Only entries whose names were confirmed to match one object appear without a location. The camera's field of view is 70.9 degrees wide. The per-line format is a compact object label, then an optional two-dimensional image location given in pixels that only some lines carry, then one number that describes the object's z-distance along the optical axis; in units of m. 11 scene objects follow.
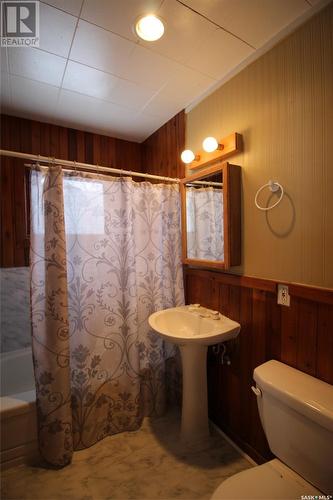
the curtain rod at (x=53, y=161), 1.24
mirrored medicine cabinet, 1.45
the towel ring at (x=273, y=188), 1.24
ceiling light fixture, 1.14
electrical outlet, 1.23
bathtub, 1.40
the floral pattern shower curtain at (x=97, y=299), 1.39
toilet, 0.90
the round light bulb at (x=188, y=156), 1.73
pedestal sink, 1.48
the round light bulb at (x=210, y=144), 1.53
